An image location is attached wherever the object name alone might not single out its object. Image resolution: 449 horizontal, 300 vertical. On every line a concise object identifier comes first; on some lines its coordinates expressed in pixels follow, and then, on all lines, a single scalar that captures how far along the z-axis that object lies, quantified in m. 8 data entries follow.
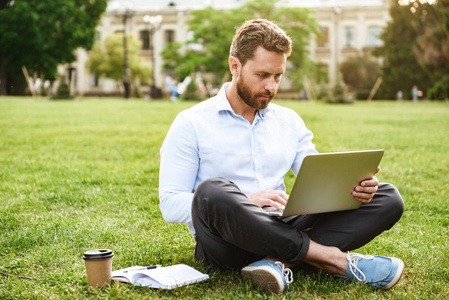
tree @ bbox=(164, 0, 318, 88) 40.25
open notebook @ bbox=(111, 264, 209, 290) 2.92
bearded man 2.83
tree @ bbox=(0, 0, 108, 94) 32.62
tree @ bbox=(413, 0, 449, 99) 27.16
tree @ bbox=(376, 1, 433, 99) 39.28
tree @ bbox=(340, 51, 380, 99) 43.11
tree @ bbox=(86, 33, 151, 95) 43.66
